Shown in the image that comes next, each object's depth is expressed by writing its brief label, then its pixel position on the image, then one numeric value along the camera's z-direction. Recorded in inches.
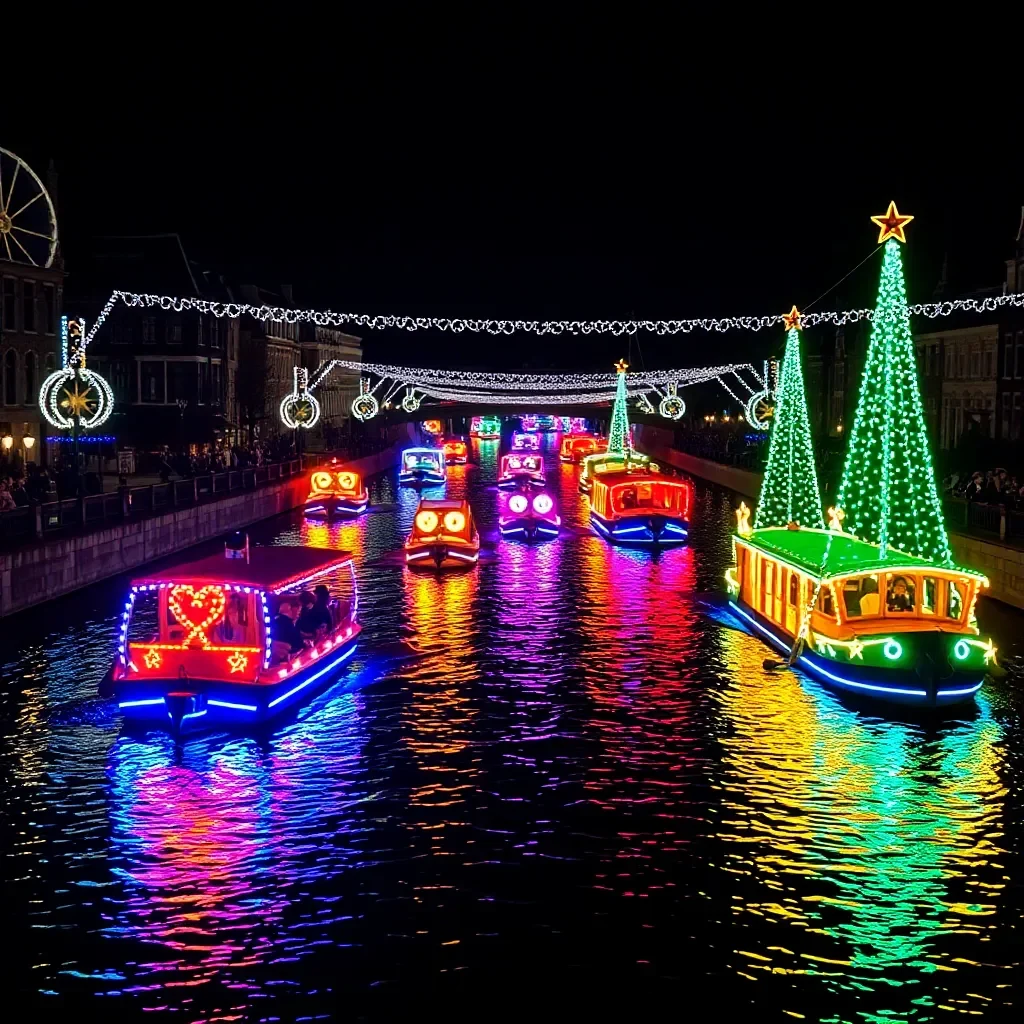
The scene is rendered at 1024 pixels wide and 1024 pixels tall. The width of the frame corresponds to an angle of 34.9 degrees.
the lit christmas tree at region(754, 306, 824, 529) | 1786.2
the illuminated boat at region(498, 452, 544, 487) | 3796.8
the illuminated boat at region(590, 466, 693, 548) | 2503.7
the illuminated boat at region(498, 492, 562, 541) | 2608.3
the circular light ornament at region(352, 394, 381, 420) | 4718.8
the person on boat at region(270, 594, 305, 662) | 1218.0
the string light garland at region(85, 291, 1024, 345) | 2327.4
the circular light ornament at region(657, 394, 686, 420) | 4239.7
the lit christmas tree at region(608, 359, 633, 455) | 4082.2
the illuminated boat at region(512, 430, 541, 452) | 5590.6
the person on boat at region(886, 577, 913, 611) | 1234.0
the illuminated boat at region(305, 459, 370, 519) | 3009.4
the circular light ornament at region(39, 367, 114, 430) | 1915.6
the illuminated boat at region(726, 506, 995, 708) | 1168.2
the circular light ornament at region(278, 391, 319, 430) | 3563.0
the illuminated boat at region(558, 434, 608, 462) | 5418.3
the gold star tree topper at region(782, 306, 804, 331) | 1696.2
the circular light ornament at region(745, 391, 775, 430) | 3309.5
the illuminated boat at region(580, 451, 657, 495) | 3230.8
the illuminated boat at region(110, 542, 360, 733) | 1114.7
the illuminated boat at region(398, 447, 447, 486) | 4074.8
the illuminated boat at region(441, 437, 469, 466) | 5629.9
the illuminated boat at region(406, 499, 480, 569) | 2155.5
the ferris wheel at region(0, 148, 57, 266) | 2506.2
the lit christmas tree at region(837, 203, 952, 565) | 1341.0
